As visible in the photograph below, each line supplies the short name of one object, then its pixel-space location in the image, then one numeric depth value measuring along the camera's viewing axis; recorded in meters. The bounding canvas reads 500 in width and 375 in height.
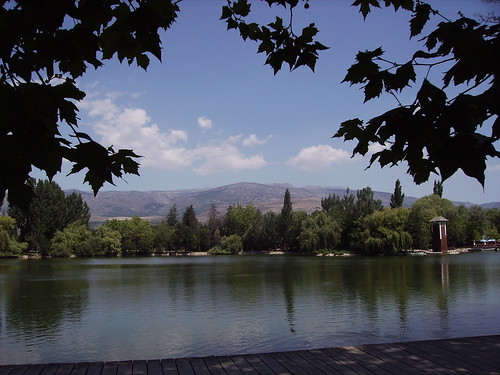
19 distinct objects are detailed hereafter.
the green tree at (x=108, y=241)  65.06
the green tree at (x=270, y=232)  74.56
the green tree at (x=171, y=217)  94.78
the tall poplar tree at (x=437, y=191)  62.74
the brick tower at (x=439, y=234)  51.81
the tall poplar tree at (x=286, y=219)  72.62
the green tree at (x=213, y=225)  83.06
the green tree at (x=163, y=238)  75.69
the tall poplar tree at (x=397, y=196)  58.51
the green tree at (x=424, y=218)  48.80
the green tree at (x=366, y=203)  55.84
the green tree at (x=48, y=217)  60.28
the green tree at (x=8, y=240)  53.88
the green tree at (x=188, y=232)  78.50
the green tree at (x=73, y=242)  60.50
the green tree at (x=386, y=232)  47.25
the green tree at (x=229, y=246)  77.12
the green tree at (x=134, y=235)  73.06
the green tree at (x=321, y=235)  53.97
